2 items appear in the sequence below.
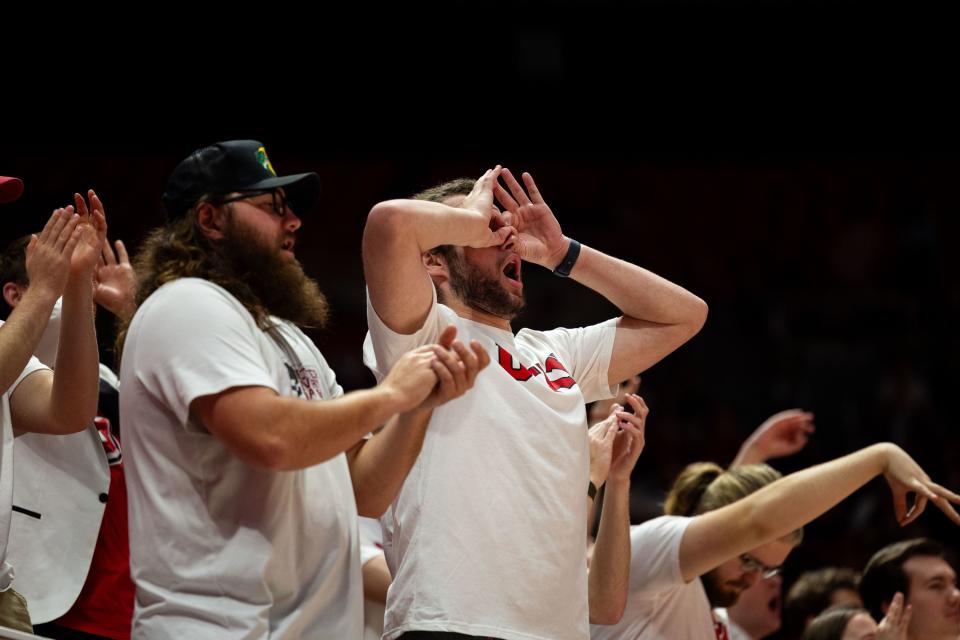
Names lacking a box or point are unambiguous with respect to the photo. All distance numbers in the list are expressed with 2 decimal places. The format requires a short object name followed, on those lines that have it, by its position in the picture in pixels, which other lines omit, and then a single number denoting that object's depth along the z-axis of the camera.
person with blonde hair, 6.66
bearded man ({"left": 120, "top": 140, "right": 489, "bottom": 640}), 4.00
